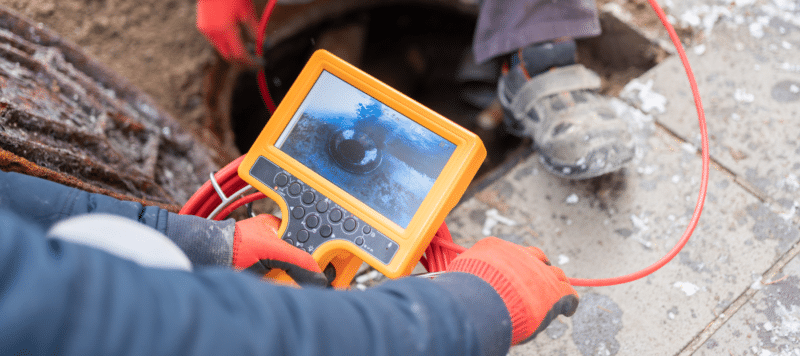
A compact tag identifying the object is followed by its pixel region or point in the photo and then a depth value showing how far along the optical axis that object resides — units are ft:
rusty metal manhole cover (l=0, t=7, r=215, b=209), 2.92
